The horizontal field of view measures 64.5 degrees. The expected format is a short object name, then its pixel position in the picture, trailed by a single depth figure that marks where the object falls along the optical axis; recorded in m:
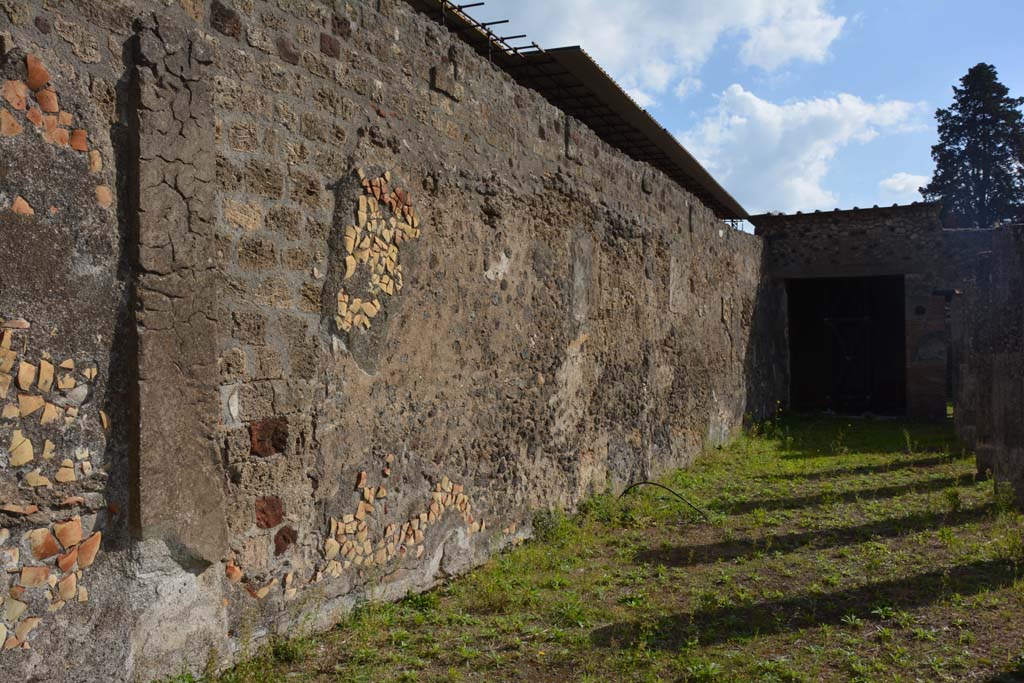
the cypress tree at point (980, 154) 24.67
